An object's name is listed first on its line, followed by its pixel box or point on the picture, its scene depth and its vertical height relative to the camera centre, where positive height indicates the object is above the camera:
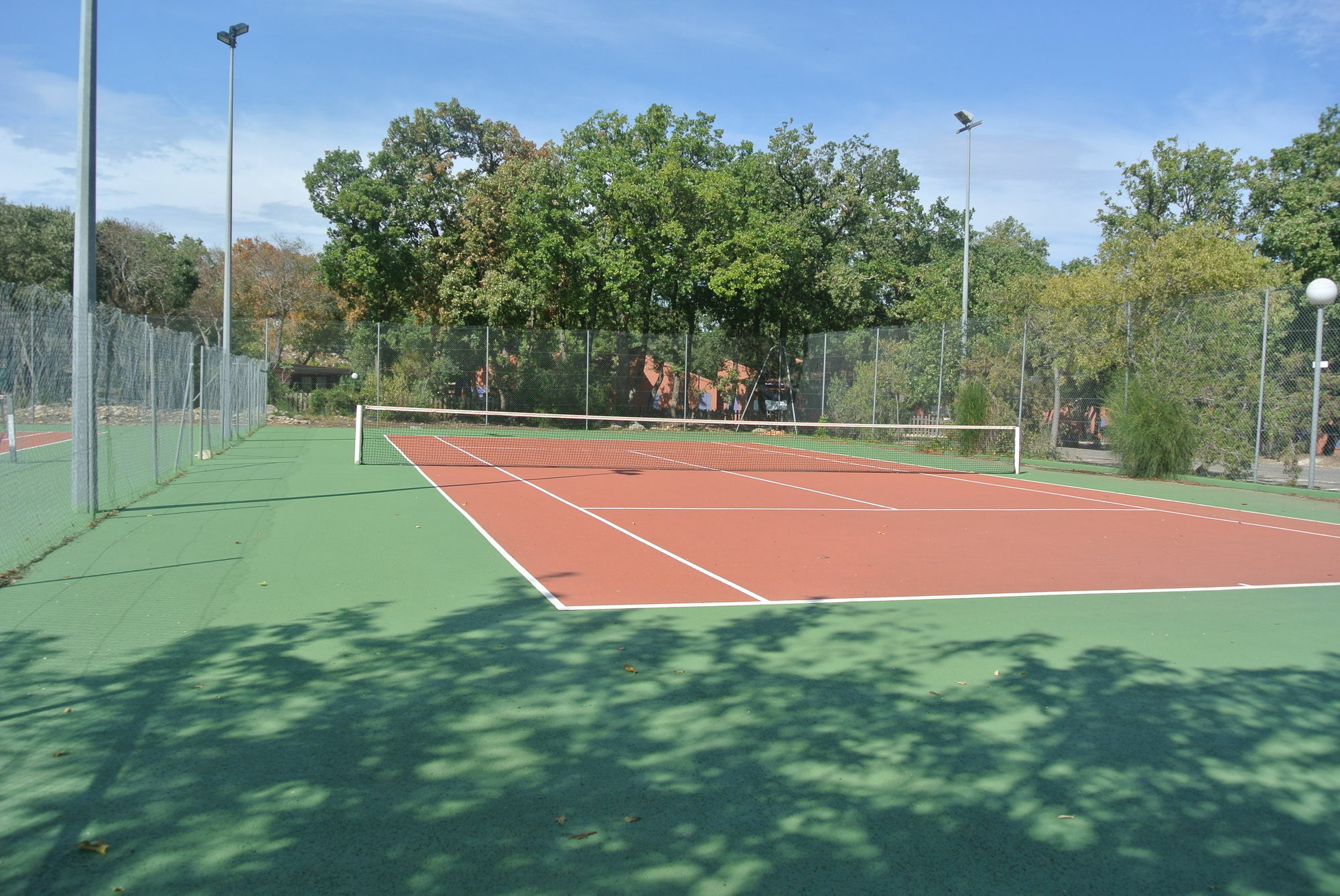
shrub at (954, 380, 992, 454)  22.62 -0.04
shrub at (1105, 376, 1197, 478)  17.36 -0.33
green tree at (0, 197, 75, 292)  39.69 +5.45
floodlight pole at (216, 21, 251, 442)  19.30 +2.00
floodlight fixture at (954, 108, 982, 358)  24.30 +5.69
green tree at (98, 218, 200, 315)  45.97 +5.23
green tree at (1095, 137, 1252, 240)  37.34 +9.28
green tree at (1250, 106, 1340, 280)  33.97 +8.39
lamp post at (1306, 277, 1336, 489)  14.91 +1.98
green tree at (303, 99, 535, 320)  33.22 +6.25
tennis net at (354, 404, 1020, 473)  19.33 -1.26
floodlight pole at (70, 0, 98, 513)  8.82 +0.73
